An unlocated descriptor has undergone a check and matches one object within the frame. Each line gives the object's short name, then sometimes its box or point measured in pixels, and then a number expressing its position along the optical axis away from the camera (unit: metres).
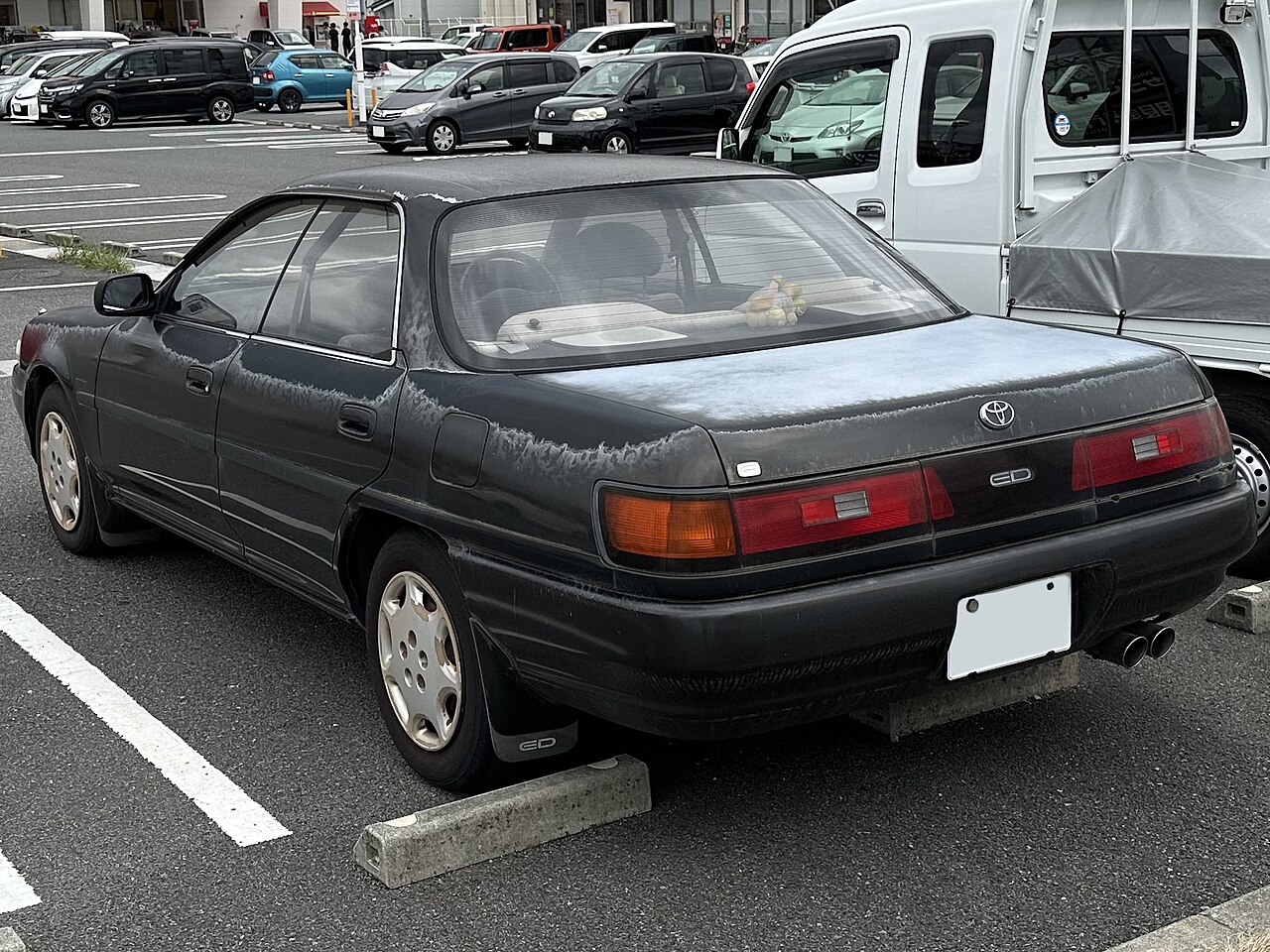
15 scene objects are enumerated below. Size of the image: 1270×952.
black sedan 3.23
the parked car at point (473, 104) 27.77
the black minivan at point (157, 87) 34.53
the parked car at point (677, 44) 31.47
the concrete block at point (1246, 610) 5.00
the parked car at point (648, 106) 24.03
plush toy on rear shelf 4.12
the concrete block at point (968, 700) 4.08
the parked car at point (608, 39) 36.94
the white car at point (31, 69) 37.72
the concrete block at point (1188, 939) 3.03
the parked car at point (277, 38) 48.78
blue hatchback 41.22
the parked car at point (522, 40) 40.50
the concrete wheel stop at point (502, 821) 3.48
